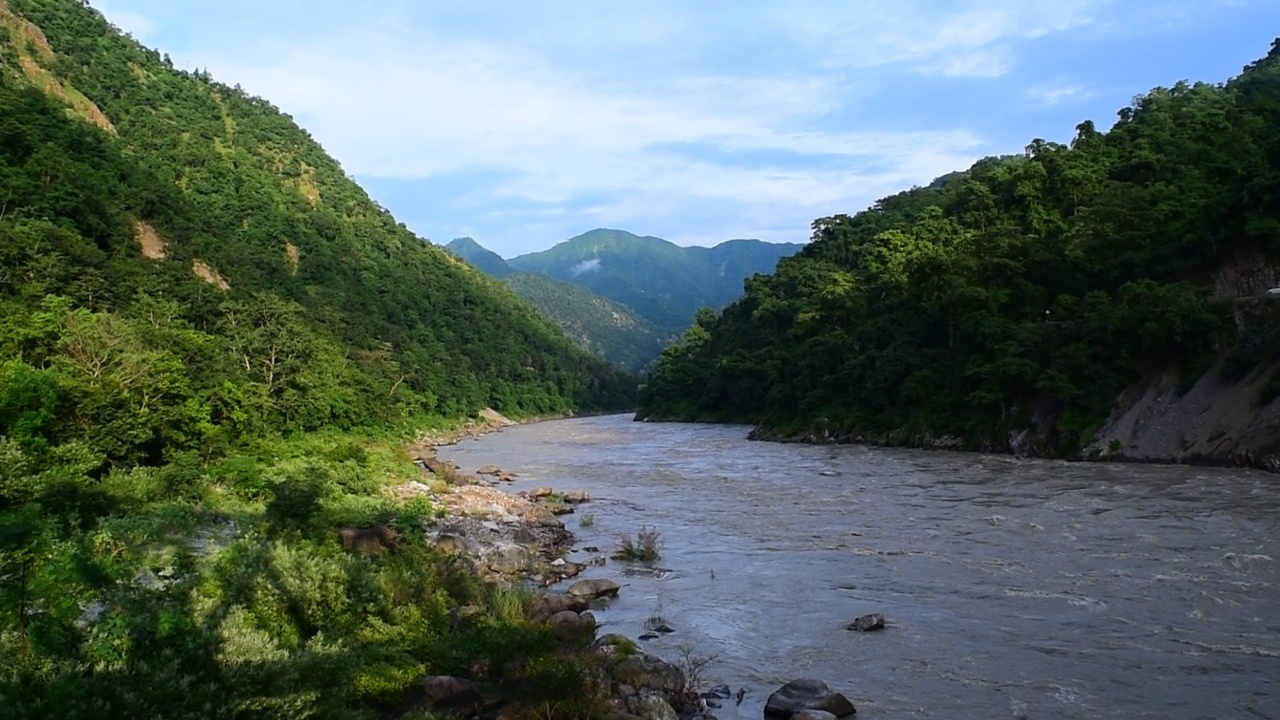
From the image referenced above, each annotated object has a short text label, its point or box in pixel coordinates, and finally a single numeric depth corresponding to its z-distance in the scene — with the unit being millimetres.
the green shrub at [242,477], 21484
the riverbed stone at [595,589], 14703
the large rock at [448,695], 7914
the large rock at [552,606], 12066
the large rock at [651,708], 8422
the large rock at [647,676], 9250
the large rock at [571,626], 10648
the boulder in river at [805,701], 8922
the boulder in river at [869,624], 12055
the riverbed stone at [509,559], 16406
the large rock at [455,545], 16266
